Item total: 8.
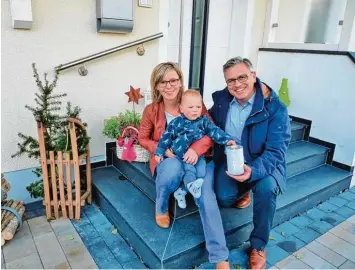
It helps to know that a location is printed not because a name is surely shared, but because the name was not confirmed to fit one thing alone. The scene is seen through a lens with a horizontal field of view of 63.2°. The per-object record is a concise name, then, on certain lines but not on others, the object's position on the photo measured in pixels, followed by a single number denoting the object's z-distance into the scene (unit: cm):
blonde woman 158
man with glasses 164
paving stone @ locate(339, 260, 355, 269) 178
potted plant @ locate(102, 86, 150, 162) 230
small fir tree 196
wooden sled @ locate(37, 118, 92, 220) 196
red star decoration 244
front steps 168
